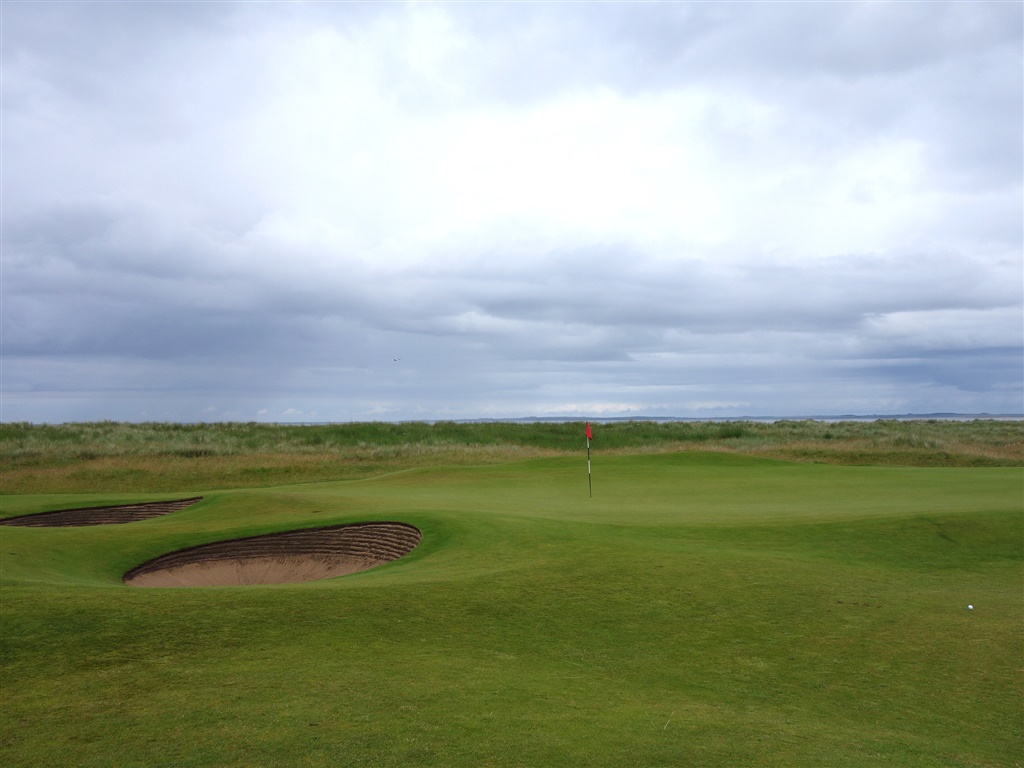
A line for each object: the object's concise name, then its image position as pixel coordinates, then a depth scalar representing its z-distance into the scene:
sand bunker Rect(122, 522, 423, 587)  16.75
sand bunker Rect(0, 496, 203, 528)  23.34
